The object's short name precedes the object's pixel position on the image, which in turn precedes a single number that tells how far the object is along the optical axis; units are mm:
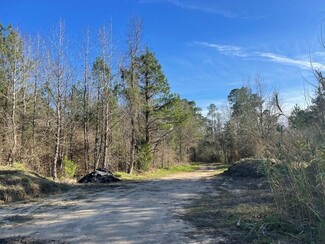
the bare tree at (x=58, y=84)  18094
